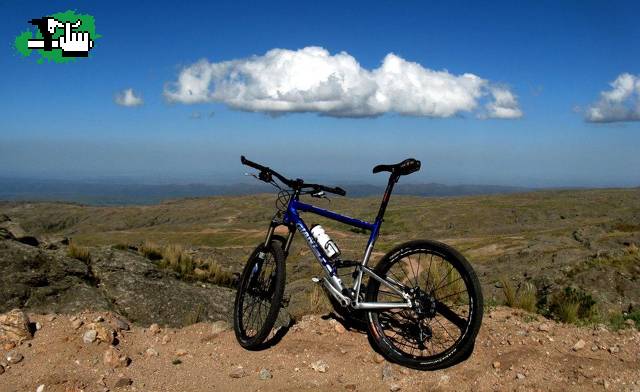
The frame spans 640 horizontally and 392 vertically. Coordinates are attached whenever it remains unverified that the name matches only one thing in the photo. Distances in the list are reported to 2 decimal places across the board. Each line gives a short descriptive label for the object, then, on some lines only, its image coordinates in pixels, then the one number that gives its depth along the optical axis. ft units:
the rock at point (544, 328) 22.53
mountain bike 18.39
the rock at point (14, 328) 21.34
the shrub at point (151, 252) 40.15
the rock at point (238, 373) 19.29
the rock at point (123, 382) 18.37
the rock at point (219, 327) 24.71
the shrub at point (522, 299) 26.37
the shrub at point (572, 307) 24.30
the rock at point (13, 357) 19.80
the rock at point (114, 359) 19.93
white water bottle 21.26
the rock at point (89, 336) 21.36
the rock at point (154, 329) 24.48
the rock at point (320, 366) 19.29
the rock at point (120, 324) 23.98
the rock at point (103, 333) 21.71
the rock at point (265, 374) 18.90
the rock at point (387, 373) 18.25
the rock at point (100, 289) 25.68
